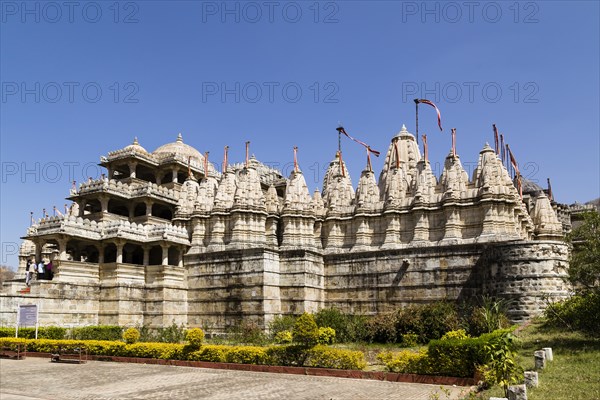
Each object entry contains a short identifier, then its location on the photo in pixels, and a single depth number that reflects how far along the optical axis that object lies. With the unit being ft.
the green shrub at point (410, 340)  89.10
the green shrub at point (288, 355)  65.05
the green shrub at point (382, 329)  94.02
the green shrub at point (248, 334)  93.45
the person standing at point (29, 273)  110.16
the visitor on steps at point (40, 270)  111.65
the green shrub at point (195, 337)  71.92
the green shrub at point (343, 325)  98.02
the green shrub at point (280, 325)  103.71
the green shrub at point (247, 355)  67.21
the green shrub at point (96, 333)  95.66
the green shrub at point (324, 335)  65.57
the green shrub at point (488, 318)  79.77
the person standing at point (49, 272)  112.94
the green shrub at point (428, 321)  90.33
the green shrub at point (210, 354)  70.44
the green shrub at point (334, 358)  61.26
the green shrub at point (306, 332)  64.08
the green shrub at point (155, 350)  74.38
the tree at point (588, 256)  69.36
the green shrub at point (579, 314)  68.13
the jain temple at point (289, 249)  104.99
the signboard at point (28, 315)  86.07
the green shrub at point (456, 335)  63.06
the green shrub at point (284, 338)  79.35
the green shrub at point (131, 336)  80.41
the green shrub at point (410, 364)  57.16
